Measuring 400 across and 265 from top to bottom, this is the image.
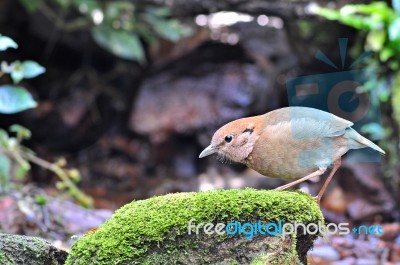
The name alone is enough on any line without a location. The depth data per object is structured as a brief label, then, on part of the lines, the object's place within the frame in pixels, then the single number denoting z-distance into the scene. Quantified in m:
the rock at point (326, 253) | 10.07
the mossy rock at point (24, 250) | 6.26
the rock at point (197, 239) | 5.96
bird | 6.55
